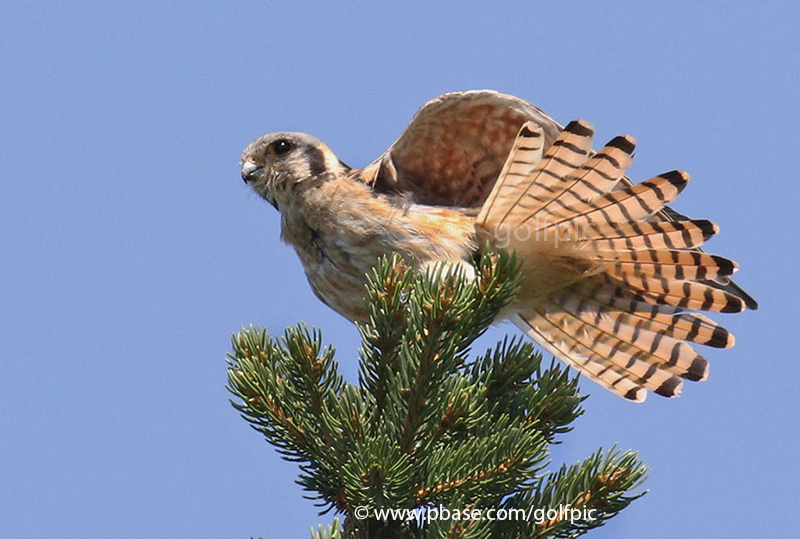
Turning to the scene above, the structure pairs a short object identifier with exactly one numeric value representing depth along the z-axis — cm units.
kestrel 761
